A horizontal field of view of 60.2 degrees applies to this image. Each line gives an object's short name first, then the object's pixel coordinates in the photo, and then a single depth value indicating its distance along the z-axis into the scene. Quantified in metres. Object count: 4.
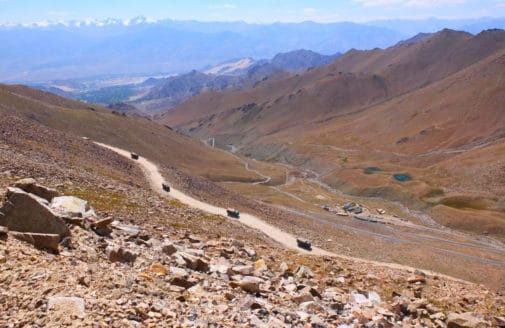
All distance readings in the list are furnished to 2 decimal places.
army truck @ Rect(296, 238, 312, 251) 49.81
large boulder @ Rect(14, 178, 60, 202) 24.31
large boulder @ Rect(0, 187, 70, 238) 19.33
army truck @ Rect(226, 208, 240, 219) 56.60
